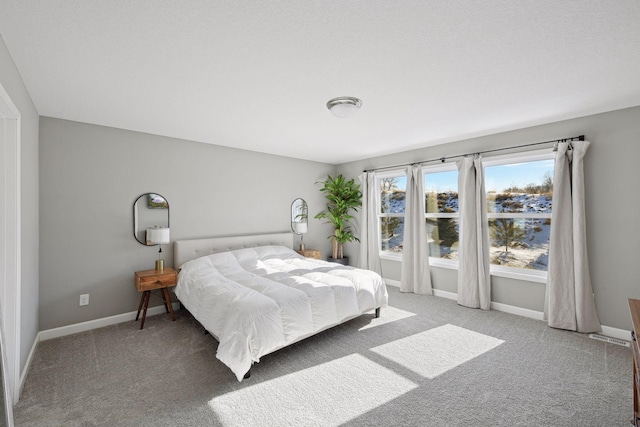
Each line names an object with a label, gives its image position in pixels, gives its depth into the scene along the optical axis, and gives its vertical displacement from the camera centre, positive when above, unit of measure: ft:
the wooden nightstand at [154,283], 10.88 -2.59
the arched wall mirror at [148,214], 12.00 +0.11
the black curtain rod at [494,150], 10.60 +2.73
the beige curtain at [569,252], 10.21 -1.56
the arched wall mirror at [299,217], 17.02 -0.17
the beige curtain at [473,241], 12.83 -1.35
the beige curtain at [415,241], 15.15 -1.54
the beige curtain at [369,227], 17.69 -0.87
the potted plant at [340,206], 18.44 +0.49
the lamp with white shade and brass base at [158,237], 11.57 -0.85
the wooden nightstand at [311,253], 17.01 -2.36
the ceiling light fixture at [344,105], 8.75 +3.35
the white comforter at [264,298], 7.63 -2.69
